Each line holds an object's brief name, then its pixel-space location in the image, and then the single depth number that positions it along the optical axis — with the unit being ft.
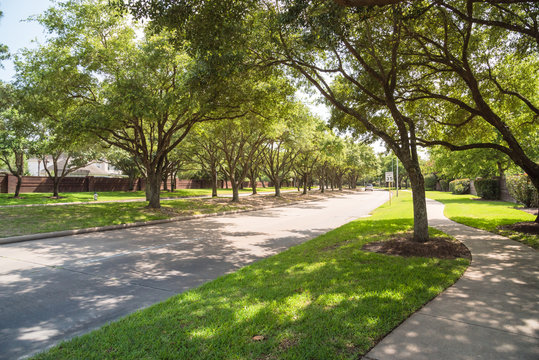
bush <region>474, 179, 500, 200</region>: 91.71
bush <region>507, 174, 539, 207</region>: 62.13
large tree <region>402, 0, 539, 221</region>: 30.86
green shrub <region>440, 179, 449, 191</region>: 204.52
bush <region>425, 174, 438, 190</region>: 221.66
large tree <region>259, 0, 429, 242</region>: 23.20
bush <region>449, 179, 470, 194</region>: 132.98
